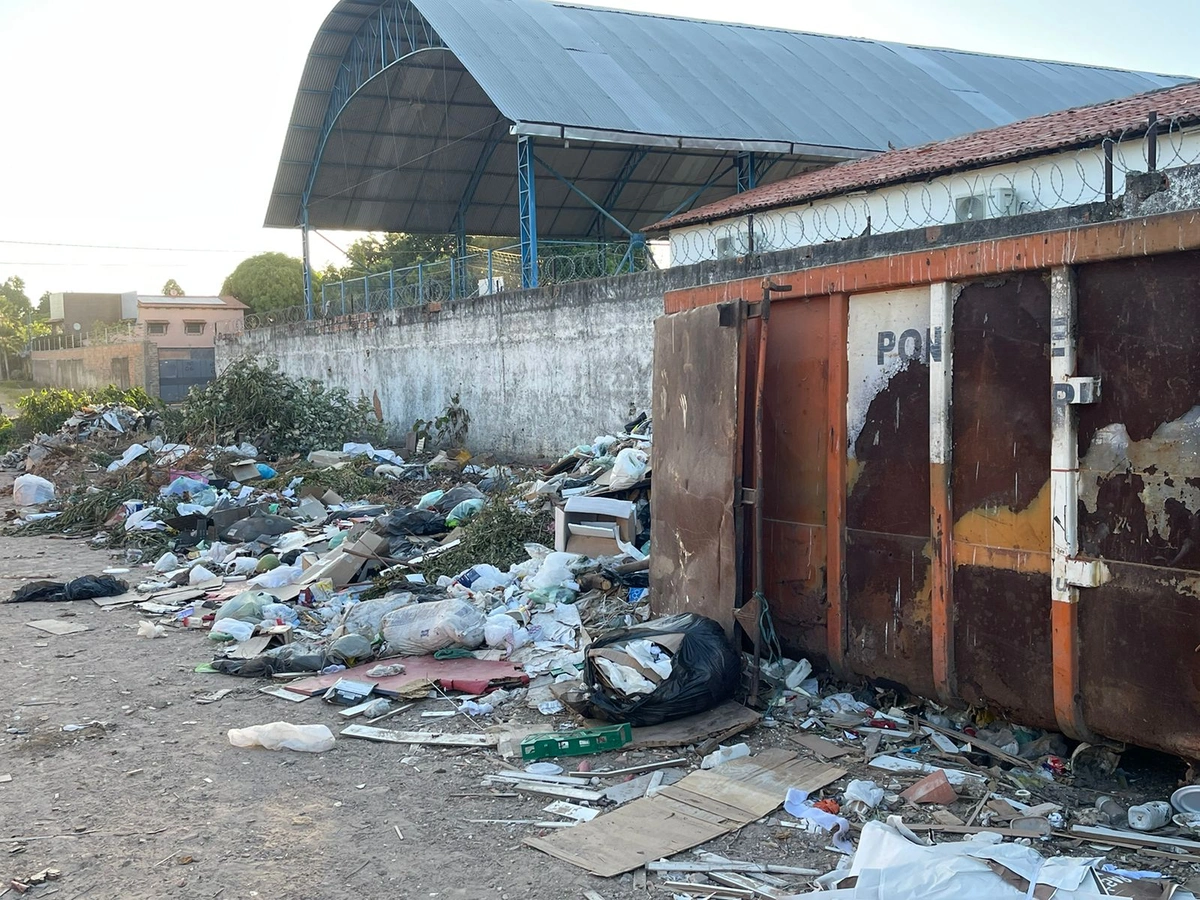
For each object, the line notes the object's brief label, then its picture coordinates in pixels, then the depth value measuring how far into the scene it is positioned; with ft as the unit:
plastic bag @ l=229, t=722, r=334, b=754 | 13.48
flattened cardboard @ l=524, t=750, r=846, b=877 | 10.17
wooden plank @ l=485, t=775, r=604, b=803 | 11.59
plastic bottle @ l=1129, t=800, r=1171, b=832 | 9.89
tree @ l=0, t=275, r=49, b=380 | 144.05
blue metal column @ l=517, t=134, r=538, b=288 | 43.39
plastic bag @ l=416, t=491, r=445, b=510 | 29.76
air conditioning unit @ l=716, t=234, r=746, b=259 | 40.45
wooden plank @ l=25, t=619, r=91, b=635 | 20.74
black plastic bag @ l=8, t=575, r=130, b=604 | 23.70
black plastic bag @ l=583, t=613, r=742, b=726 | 13.15
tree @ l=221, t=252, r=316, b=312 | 122.93
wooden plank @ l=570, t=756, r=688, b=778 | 12.21
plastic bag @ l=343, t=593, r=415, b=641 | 18.69
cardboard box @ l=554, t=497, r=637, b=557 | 20.62
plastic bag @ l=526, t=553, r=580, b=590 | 19.86
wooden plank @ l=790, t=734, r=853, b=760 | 12.30
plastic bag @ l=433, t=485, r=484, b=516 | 29.22
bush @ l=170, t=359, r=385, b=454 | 43.19
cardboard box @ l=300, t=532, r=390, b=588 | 22.65
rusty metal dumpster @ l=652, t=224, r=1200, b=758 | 10.16
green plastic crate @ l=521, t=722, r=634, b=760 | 12.78
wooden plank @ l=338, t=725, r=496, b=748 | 13.62
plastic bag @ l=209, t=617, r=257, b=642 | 19.27
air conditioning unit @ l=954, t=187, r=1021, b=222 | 32.86
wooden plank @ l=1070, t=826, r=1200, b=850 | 9.52
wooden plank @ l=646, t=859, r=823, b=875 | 9.76
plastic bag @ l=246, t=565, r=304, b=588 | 23.03
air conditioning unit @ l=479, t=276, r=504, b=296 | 45.52
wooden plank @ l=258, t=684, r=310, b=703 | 15.92
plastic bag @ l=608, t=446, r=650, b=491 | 21.65
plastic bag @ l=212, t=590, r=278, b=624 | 20.45
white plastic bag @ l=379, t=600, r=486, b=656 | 17.47
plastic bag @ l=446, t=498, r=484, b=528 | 27.02
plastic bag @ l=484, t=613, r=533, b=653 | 17.52
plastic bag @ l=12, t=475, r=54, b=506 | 39.17
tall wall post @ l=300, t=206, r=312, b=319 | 61.87
